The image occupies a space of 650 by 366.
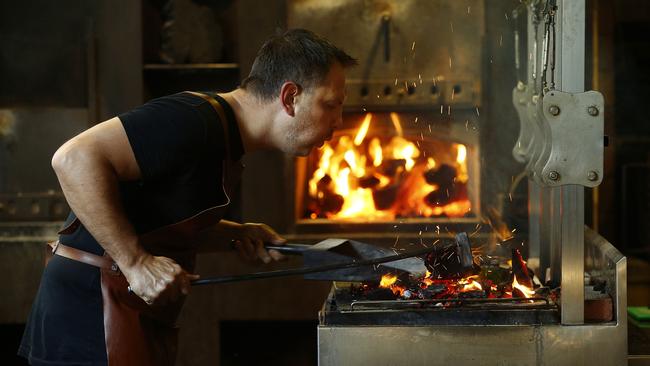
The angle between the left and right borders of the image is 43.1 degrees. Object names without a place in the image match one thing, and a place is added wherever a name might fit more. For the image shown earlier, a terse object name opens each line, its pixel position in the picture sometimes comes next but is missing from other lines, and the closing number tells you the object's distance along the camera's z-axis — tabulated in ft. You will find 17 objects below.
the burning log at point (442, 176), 18.63
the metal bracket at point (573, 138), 9.29
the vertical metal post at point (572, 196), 9.61
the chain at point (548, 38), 9.74
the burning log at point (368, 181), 18.66
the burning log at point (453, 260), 10.06
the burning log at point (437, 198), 18.58
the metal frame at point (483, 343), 9.48
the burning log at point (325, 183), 18.72
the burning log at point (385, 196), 18.65
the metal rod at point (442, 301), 9.67
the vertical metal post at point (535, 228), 12.20
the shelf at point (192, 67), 18.33
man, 8.76
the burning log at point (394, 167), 18.65
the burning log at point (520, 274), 10.64
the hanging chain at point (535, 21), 11.67
